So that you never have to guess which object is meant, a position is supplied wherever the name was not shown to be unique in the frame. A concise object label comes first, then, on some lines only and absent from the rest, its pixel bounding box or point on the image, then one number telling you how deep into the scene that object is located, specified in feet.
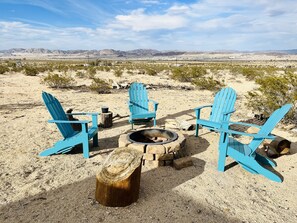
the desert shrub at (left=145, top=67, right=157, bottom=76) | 69.49
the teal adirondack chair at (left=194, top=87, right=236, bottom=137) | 18.25
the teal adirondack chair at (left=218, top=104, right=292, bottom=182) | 12.46
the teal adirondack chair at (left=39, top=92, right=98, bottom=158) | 14.29
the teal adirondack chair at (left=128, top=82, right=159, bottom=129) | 20.56
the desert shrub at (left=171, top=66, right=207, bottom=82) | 55.88
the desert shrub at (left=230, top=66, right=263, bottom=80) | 59.88
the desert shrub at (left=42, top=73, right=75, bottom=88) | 44.04
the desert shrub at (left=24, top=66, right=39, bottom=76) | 63.81
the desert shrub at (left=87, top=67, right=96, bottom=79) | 61.95
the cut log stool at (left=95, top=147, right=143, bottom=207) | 9.61
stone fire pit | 13.51
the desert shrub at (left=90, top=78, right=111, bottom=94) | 39.68
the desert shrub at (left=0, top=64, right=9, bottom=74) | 67.95
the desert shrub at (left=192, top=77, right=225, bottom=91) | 42.73
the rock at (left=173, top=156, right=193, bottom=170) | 13.41
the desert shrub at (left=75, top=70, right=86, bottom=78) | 63.29
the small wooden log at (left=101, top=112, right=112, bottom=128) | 20.88
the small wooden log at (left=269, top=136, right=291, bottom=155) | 15.63
